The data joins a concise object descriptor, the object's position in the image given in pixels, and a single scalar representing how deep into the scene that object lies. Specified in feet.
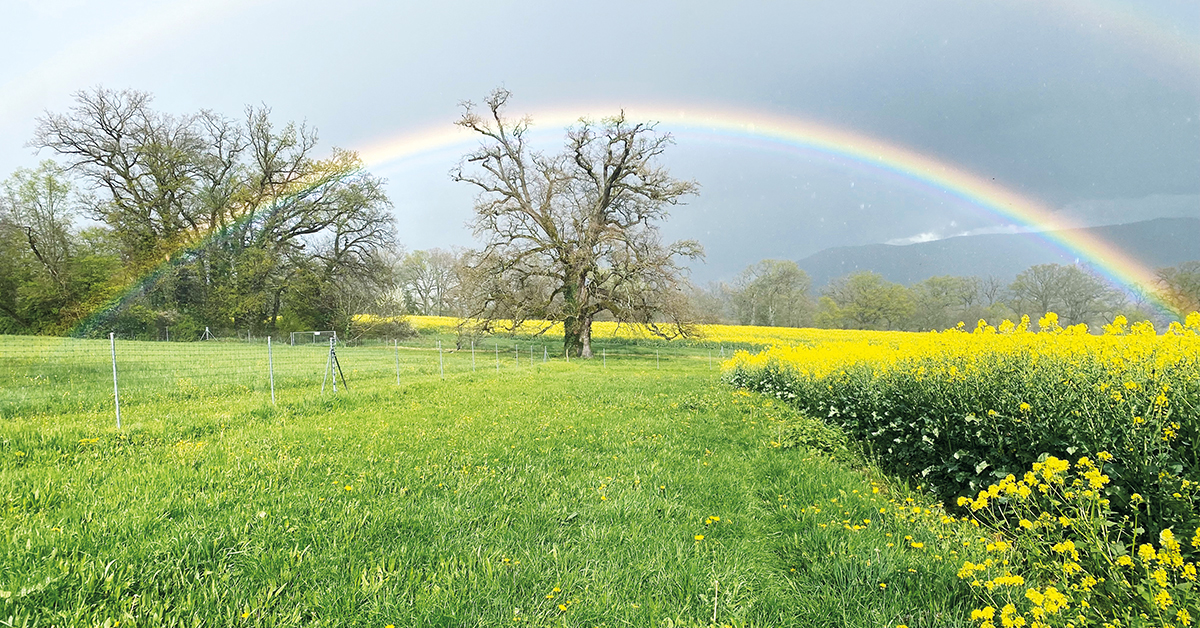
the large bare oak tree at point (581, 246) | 77.61
